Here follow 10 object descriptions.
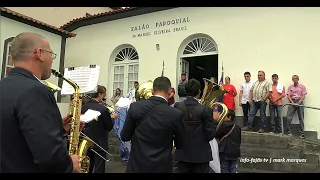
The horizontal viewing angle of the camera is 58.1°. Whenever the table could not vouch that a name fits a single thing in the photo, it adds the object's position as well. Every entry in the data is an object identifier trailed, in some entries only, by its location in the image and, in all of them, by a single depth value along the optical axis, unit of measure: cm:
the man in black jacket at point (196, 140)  384
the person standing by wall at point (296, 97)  871
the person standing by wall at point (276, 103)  880
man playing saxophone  165
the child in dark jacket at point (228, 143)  515
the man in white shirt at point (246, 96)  948
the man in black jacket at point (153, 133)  312
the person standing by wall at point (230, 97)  969
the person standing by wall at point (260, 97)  895
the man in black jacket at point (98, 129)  493
